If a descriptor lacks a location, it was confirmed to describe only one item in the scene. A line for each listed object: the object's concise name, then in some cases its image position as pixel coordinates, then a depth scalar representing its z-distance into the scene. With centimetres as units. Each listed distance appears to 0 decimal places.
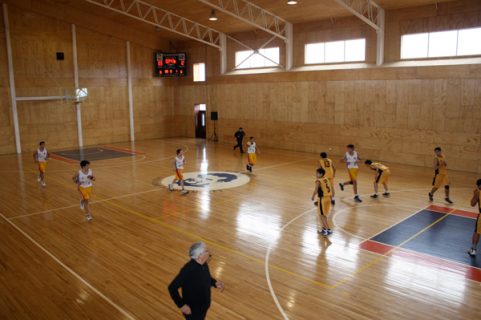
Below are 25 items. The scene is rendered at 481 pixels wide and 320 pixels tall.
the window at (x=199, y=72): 2877
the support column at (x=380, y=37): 1888
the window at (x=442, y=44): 1686
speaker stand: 2795
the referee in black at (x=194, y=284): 409
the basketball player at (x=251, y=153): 1641
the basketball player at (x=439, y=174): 1173
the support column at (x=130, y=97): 2721
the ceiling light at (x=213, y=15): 2043
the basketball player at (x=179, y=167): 1315
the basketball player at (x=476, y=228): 793
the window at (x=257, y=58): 2417
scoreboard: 2823
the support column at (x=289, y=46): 2269
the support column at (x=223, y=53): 2662
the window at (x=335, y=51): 2031
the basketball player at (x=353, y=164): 1241
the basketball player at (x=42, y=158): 1420
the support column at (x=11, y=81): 2178
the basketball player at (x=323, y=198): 907
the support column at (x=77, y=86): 2450
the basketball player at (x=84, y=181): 1023
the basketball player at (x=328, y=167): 1158
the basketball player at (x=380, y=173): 1235
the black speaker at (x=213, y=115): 2761
